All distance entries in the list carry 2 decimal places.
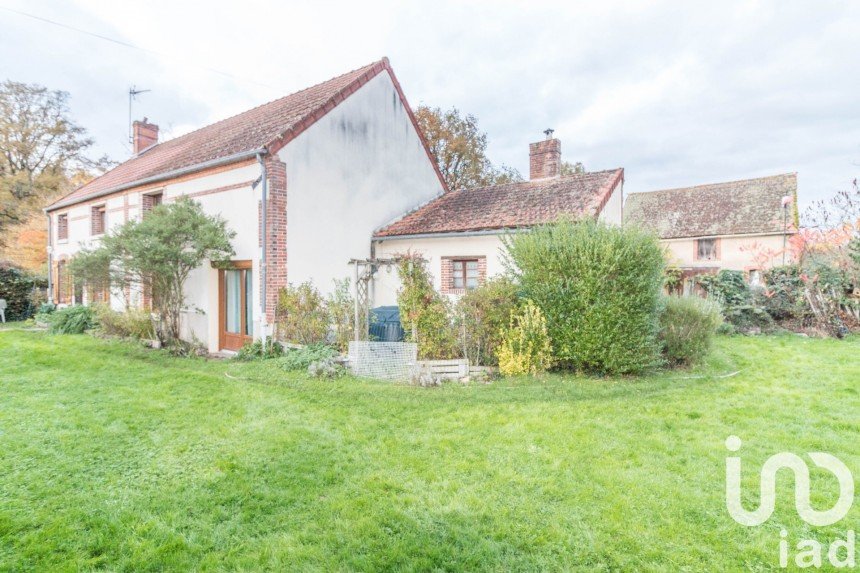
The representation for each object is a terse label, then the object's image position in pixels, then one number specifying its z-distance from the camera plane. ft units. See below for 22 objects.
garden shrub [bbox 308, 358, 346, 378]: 24.36
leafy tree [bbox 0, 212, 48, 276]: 68.03
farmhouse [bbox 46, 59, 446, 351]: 32.17
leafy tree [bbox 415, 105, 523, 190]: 75.41
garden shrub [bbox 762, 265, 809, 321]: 41.65
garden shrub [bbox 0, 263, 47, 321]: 56.59
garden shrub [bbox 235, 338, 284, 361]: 30.30
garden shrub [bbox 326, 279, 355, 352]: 29.04
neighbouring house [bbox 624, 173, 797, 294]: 73.87
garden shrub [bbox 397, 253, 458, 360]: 26.04
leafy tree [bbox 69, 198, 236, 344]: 29.89
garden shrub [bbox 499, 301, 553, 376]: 25.00
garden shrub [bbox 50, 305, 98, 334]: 43.57
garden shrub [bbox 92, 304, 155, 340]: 36.40
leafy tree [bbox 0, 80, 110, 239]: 73.56
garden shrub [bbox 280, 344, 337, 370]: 26.35
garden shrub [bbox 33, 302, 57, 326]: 49.54
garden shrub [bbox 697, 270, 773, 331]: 42.52
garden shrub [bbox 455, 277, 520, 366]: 25.89
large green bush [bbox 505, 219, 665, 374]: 24.07
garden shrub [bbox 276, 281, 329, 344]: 30.04
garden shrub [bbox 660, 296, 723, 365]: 26.94
